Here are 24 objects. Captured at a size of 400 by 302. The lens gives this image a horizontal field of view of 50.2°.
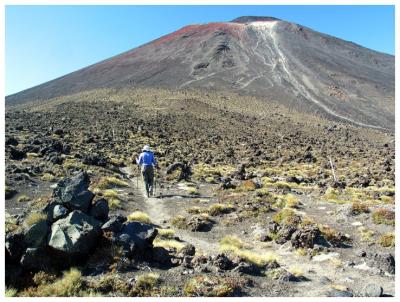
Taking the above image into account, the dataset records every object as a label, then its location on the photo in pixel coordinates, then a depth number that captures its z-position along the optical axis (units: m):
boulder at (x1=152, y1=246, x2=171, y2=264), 8.62
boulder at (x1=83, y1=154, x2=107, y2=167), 22.79
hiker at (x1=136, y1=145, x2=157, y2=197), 16.22
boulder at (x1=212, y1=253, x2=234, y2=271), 8.48
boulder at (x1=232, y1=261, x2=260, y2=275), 8.37
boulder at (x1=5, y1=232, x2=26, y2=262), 7.90
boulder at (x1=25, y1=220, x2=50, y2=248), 7.95
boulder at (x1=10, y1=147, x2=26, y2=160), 22.38
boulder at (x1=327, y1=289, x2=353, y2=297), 7.23
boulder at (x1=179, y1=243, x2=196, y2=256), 9.20
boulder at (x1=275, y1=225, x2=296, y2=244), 11.00
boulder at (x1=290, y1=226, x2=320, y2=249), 10.44
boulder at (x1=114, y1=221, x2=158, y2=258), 8.50
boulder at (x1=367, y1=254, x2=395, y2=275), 8.85
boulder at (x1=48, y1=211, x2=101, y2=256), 7.95
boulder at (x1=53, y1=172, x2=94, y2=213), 9.57
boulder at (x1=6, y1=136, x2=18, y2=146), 27.37
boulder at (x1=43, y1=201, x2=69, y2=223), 8.93
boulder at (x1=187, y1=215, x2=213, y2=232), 12.38
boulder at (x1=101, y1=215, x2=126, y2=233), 8.98
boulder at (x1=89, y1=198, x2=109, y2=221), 9.89
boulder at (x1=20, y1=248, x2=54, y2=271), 7.71
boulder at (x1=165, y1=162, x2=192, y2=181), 22.14
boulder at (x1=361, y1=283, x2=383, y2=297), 7.20
